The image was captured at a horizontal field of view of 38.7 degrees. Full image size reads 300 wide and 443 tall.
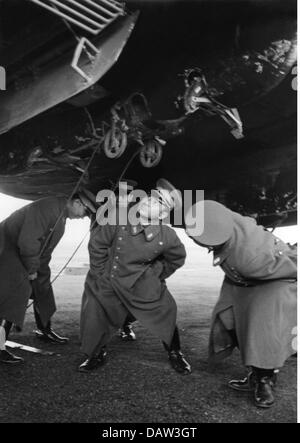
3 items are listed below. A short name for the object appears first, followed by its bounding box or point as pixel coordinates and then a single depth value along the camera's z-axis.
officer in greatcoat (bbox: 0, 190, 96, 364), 3.25
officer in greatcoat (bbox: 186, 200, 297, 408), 2.33
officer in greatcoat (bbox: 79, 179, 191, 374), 2.99
